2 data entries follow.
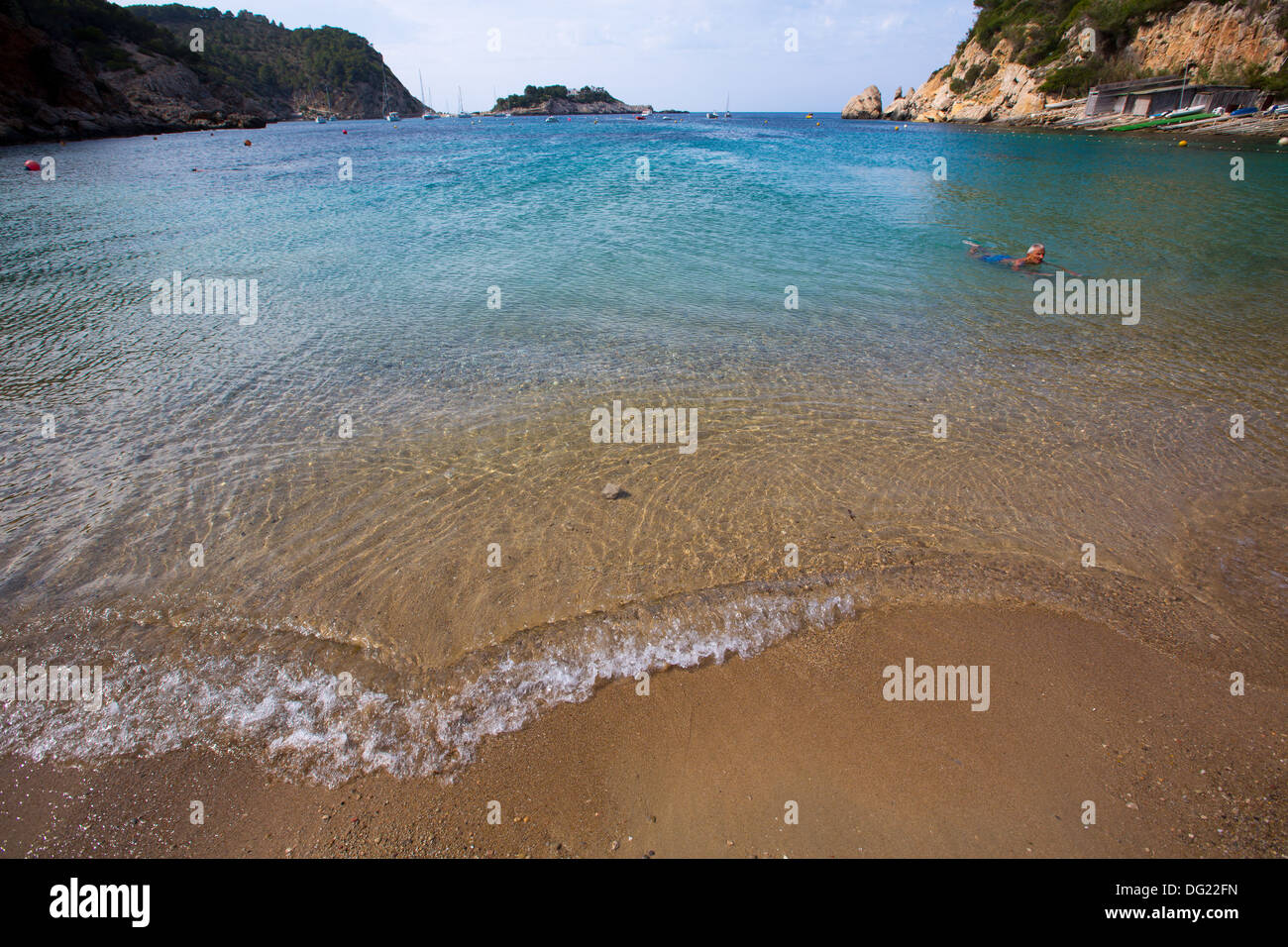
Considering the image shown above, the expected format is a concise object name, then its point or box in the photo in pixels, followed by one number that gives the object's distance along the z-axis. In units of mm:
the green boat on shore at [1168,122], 55350
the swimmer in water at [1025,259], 15242
